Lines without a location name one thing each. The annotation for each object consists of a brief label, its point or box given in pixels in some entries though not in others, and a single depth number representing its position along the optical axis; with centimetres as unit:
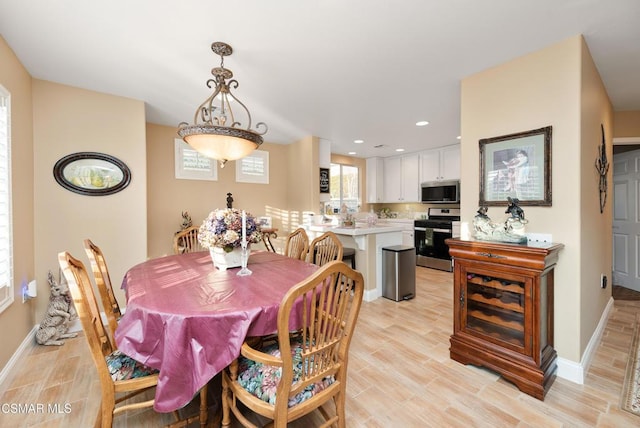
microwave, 536
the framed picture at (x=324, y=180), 489
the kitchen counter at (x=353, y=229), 353
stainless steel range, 524
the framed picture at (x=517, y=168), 207
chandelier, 196
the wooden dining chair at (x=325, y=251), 244
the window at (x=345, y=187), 636
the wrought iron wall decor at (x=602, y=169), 250
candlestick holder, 191
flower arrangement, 193
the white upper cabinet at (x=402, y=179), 609
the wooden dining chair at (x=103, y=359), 119
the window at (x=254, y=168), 475
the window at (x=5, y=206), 201
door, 389
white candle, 189
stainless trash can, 358
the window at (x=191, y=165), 415
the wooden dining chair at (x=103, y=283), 150
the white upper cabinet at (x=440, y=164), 539
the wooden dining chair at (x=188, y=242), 300
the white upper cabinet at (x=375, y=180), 664
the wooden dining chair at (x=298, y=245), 273
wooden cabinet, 183
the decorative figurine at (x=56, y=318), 248
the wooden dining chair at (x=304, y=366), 111
